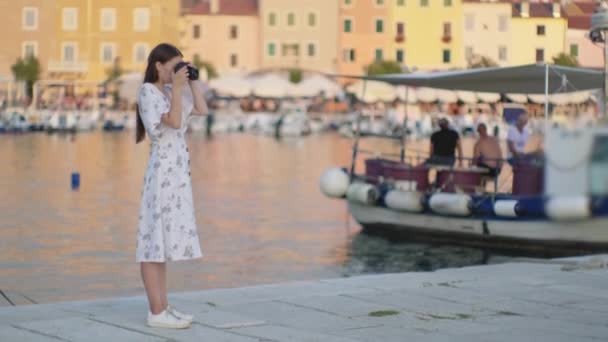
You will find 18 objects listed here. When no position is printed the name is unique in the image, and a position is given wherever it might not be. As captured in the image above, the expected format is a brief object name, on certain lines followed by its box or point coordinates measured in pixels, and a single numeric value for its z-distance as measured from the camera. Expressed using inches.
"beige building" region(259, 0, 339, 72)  4340.6
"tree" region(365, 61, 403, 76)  3902.6
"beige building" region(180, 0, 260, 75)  4375.0
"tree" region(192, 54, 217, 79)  4037.9
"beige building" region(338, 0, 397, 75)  4375.0
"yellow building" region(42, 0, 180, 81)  3742.6
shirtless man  705.6
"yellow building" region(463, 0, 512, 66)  2369.6
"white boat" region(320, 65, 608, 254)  644.1
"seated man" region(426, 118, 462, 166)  755.4
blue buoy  1236.5
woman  271.0
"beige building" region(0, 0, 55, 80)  3371.1
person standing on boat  689.9
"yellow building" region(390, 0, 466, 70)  4244.6
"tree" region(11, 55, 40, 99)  3700.3
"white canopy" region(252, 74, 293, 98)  2920.8
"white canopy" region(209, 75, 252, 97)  2847.0
